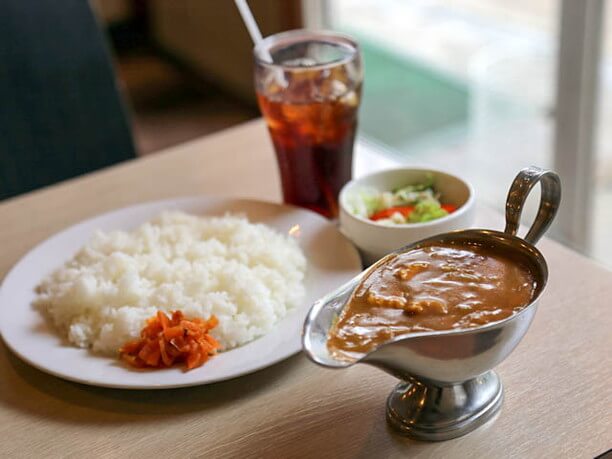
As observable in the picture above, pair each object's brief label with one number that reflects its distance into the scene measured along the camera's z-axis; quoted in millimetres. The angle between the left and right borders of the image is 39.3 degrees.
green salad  1152
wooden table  881
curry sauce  817
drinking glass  1268
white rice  1013
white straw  1320
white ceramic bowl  1099
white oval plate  958
